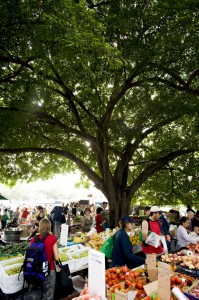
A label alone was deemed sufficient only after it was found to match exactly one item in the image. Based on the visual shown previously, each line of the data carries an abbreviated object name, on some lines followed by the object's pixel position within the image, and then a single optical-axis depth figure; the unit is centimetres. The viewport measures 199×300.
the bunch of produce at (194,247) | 626
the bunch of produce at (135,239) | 873
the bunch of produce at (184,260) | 475
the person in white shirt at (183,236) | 692
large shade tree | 613
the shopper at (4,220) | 1747
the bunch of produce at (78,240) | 873
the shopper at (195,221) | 895
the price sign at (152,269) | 414
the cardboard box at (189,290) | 329
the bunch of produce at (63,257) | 656
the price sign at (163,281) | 313
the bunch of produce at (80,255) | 689
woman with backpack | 495
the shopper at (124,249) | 489
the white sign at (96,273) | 305
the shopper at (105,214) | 1373
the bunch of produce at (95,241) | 777
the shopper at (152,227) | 582
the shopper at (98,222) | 1056
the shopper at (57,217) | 1284
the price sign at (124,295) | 307
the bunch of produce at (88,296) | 314
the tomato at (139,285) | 385
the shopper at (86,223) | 1092
